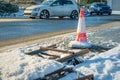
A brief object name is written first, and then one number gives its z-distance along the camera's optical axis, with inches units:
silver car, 609.3
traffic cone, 222.0
